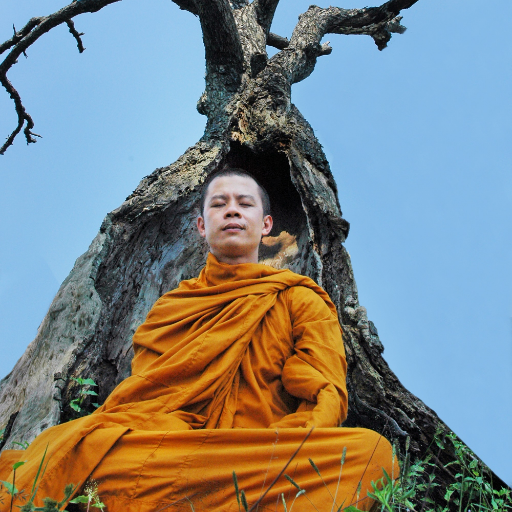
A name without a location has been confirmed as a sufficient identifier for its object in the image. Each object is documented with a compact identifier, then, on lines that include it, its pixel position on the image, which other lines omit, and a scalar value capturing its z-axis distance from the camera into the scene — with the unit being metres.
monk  1.45
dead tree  2.37
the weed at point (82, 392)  2.31
